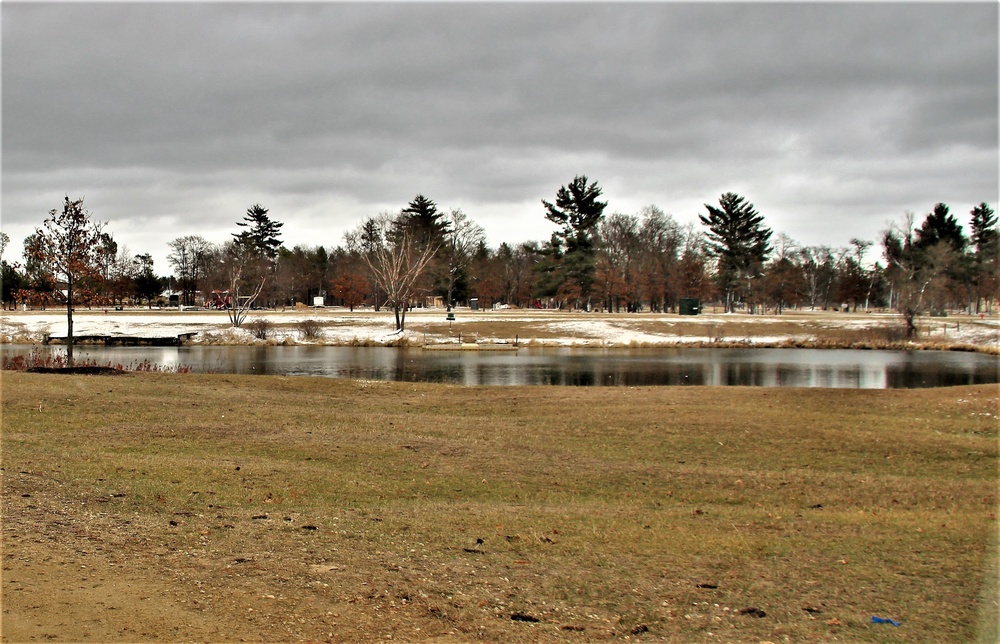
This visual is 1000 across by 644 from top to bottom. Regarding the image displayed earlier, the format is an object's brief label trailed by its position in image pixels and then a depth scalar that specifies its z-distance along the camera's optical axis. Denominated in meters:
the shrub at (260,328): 61.41
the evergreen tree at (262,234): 117.12
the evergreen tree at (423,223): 97.94
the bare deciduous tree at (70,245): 29.97
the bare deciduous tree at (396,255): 65.81
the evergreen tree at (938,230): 101.31
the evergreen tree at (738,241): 104.88
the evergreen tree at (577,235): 96.75
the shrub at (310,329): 61.91
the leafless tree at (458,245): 105.62
